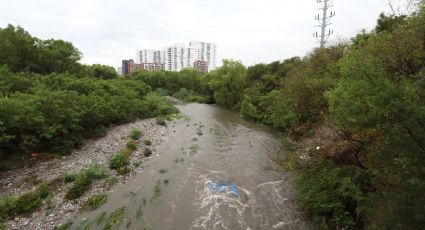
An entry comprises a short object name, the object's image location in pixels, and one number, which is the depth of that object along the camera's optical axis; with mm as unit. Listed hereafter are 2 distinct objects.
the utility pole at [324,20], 33000
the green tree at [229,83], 46188
